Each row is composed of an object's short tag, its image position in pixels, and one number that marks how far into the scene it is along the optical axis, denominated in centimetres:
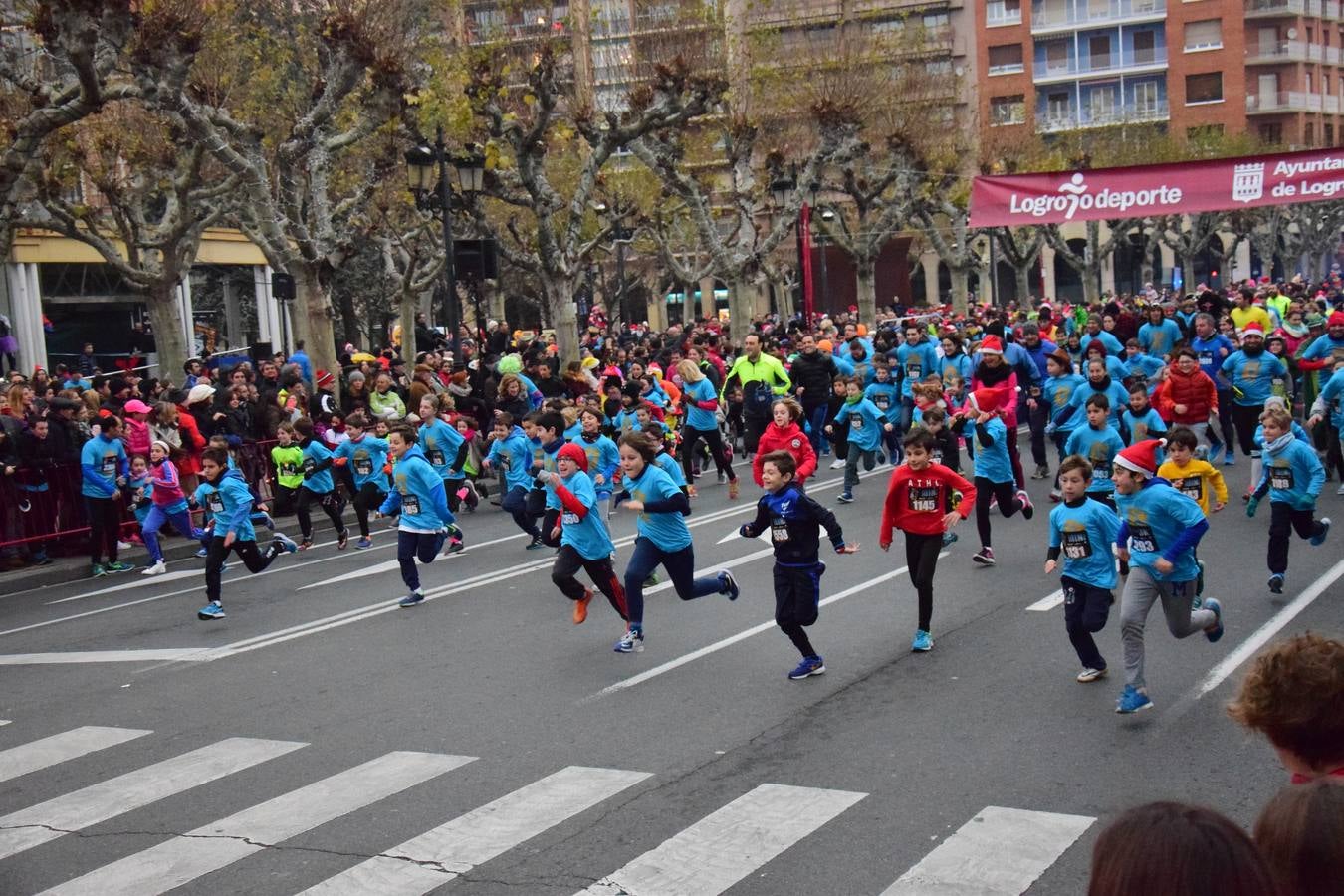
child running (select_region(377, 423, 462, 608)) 1295
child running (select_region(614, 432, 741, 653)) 1060
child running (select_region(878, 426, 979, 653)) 1028
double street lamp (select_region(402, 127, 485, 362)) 2280
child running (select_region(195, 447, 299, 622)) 1302
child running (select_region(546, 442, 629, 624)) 1112
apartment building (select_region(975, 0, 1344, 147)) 7631
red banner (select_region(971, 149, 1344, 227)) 2059
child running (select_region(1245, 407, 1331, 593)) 1119
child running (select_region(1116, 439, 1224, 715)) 840
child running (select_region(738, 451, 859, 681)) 952
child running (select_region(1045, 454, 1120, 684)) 888
